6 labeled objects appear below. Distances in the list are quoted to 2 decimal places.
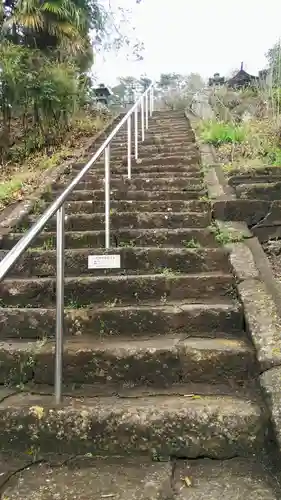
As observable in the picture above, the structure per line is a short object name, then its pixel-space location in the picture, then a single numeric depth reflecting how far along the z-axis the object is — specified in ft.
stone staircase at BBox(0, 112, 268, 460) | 7.02
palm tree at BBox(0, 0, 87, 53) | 28.99
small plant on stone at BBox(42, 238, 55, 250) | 12.33
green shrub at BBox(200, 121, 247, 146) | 21.15
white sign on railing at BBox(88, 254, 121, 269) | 10.61
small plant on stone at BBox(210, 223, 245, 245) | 11.89
